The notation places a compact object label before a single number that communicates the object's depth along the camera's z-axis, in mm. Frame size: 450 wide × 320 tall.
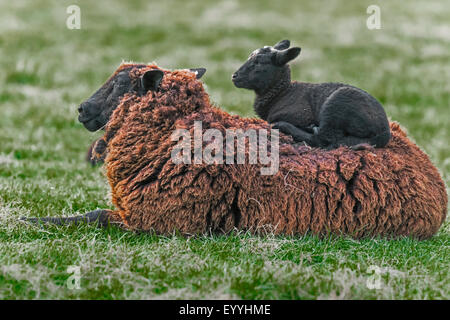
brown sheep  10648
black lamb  11273
